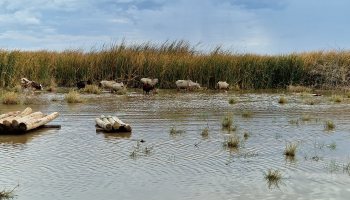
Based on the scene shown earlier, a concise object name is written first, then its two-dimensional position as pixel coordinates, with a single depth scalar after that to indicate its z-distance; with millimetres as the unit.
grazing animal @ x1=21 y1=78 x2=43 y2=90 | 24019
